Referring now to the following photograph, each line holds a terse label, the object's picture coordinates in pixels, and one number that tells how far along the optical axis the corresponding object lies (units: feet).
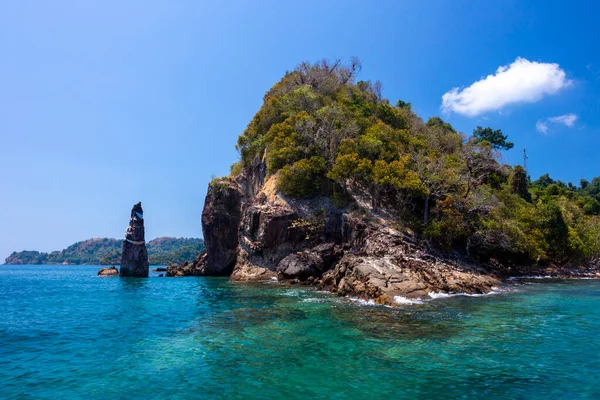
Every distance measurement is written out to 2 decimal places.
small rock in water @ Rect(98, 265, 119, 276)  191.72
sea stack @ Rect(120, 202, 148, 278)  166.91
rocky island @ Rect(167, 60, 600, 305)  101.81
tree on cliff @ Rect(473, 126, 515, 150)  259.80
